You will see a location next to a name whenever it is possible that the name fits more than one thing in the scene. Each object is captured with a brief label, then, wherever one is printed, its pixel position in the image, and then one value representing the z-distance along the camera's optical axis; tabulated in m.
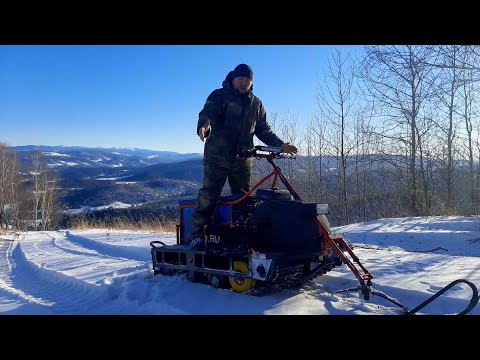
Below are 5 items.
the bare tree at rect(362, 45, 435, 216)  15.62
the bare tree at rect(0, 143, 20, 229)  35.06
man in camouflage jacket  4.68
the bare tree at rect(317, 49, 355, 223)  18.52
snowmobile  3.79
